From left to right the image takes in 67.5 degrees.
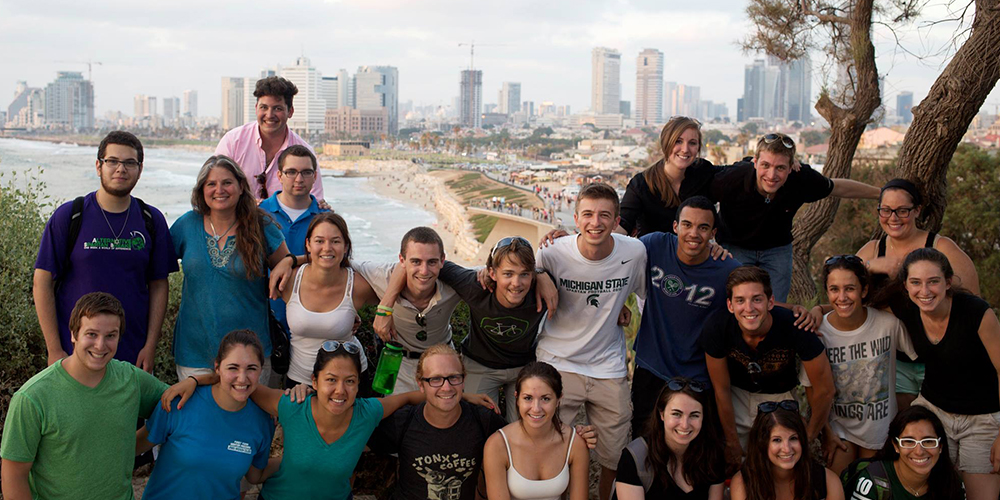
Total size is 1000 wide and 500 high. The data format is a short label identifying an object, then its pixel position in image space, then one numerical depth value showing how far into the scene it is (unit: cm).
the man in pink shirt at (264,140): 602
